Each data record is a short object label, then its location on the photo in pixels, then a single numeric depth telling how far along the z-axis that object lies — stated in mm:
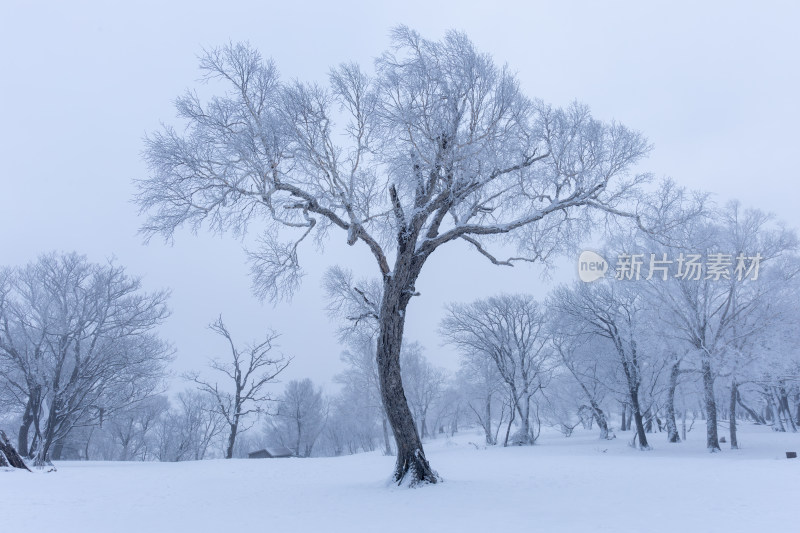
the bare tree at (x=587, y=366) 28672
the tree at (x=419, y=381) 43938
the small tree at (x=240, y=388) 27016
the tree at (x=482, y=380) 36084
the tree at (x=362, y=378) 34562
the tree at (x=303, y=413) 48906
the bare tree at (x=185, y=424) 43619
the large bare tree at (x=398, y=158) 9695
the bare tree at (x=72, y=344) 19969
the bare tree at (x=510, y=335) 31217
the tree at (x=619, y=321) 24500
